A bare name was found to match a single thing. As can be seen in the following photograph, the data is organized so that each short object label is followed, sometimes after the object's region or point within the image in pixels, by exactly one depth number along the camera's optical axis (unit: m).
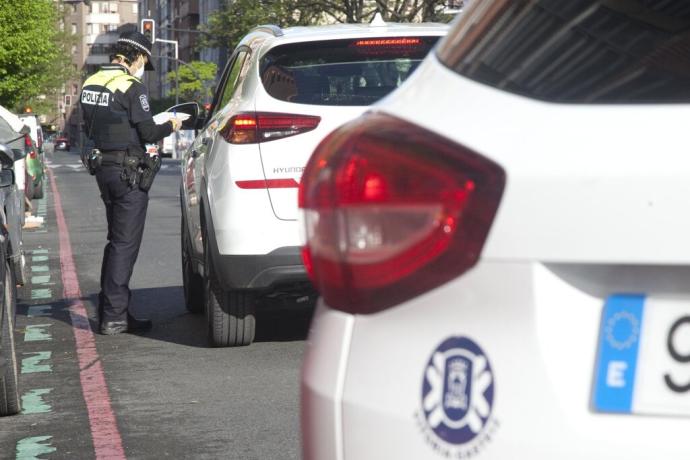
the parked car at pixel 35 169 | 41.49
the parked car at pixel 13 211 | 12.15
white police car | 3.64
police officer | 14.56
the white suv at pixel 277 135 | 12.50
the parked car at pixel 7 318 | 9.99
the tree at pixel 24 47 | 110.81
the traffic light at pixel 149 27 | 80.25
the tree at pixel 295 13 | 63.07
